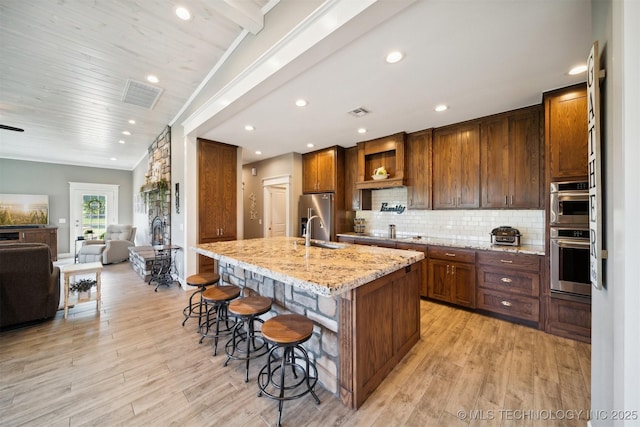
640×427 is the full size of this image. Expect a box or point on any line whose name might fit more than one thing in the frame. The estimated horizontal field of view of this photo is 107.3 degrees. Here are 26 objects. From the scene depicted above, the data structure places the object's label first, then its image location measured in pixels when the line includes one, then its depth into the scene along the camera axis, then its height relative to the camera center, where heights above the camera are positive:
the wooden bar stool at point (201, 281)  2.53 -0.74
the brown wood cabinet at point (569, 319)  2.36 -1.12
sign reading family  4.37 +0.08
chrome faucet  2.68 -0.31
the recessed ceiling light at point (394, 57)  1.94 +1.31
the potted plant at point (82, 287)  3.03 -0.96
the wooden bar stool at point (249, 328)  1.84 -1.01
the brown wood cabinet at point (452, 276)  3.09 -0.88
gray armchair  5.81 -0.90
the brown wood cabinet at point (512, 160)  2.94 +0.68
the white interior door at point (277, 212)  6.10 +0.02
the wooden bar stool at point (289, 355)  1.49 -1.06
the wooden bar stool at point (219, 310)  2.21 -1.07
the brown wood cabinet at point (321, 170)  4.87 +0.92
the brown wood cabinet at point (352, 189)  4.71 +0.49
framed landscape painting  6.47 +0.13
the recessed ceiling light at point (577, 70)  2.14 +1.32
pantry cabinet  4.20 +0.36
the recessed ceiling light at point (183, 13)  2.03 +1.76
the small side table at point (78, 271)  2.88 -0.74
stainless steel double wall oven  2.34 -0.29
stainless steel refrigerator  4.80 -0.01
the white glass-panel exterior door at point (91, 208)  7.49 +0.19
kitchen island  1.58 -0.73
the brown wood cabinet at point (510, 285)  2.67 -0.87
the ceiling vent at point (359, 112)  3.07 +1.35
